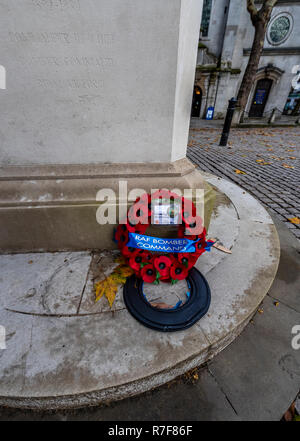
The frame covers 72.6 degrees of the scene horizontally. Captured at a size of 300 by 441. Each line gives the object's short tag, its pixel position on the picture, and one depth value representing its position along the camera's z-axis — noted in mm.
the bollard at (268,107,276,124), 15069
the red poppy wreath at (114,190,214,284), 1844
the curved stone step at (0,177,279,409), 1262
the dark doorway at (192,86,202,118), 19247
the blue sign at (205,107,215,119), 18812
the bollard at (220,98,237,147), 7516
